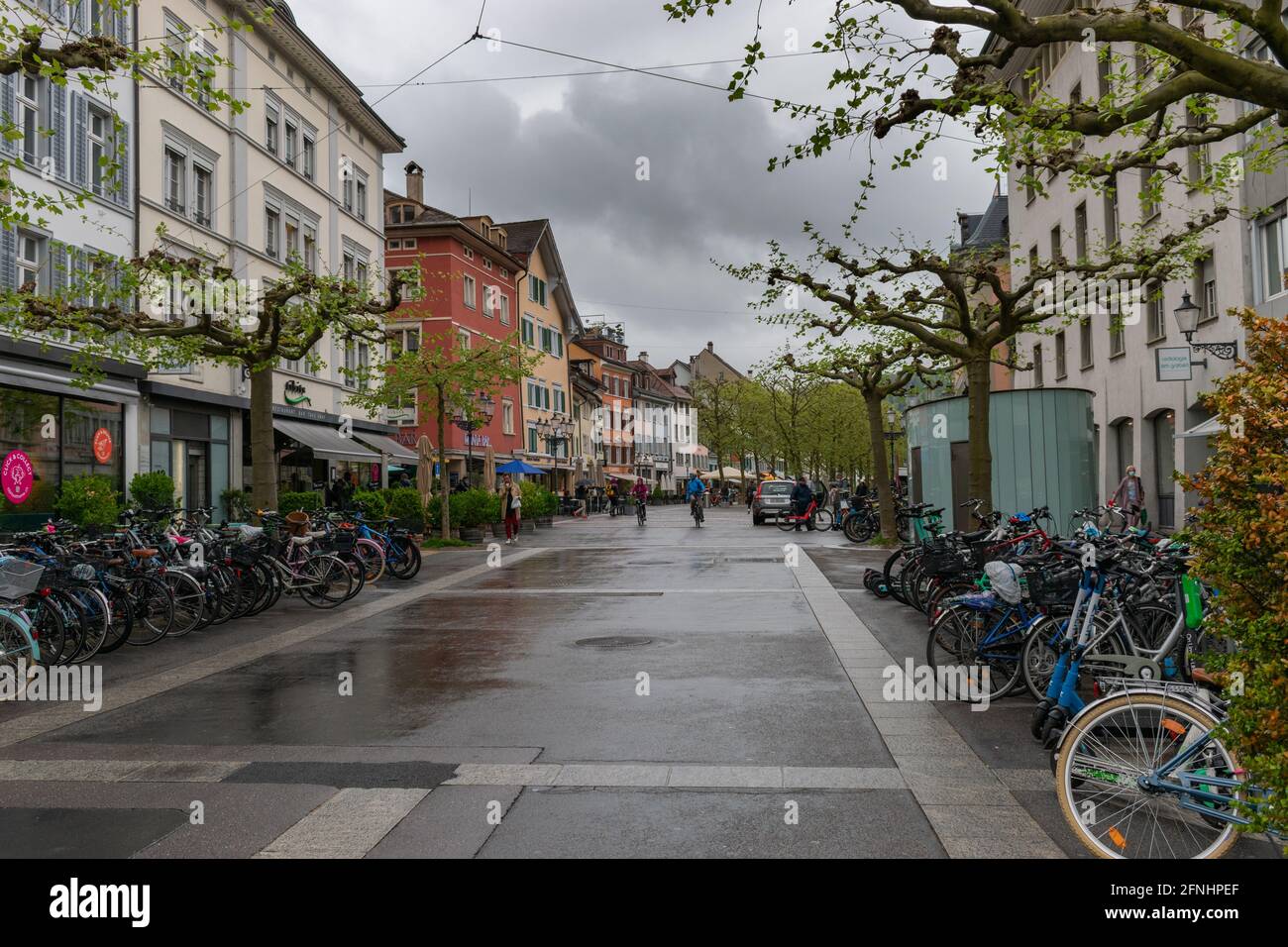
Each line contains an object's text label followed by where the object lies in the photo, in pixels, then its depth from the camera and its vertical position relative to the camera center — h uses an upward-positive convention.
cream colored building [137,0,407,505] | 24.83 +8.47
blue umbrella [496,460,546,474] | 39.86 +1.07
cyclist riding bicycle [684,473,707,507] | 39.28 +0.13
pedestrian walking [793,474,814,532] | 35.16 -0.23
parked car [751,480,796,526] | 38.06 -0.35
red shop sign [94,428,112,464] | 21.91 +1.18
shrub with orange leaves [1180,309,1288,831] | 3.26 -0.22
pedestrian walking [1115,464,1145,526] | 20.31 -0.10
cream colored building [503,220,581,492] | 56.50 +8.66
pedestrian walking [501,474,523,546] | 28.83 -0.37
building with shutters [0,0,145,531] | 19.03 +4.45
